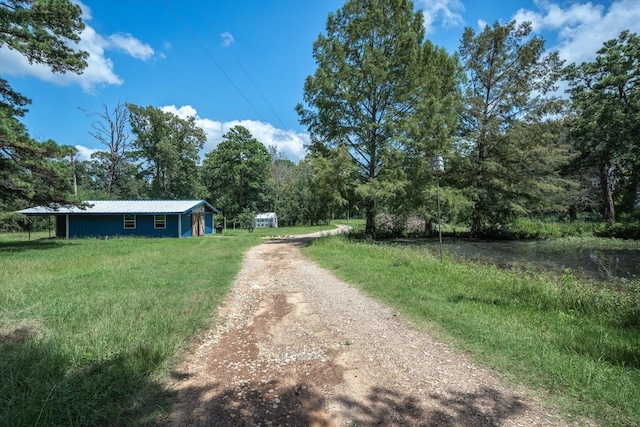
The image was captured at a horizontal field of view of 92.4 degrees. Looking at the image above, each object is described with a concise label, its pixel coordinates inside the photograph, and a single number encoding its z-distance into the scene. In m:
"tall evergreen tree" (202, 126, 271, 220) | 43.66
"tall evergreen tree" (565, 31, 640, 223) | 23.59
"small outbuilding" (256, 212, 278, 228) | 45.03
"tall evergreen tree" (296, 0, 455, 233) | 17.81
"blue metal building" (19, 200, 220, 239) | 24.25
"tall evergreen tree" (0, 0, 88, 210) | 12.62
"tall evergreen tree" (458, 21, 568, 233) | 20.67
